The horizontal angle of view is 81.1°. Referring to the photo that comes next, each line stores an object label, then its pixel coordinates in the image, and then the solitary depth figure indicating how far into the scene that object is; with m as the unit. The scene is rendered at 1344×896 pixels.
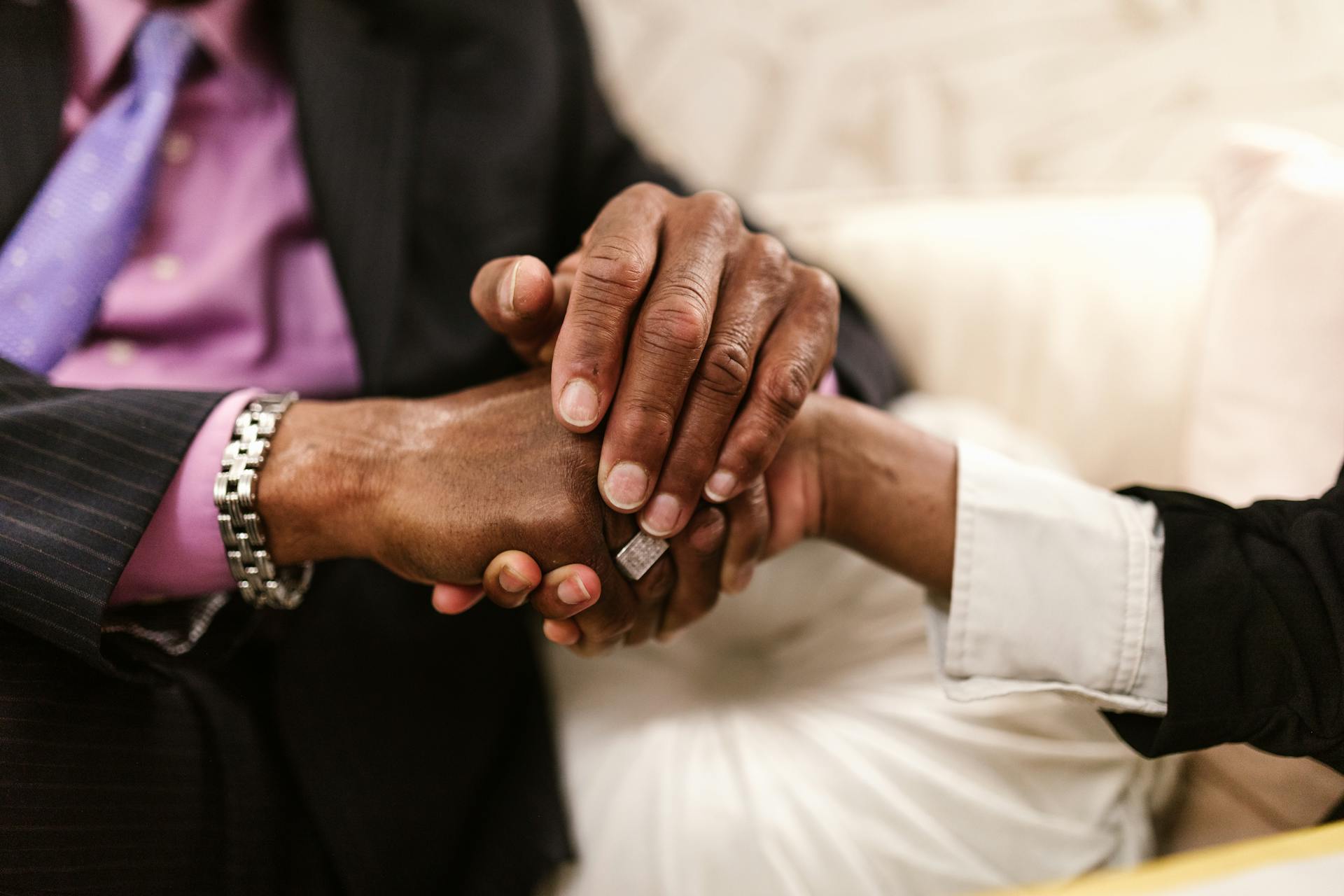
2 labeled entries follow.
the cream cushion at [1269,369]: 0.59
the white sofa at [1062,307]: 0.84
